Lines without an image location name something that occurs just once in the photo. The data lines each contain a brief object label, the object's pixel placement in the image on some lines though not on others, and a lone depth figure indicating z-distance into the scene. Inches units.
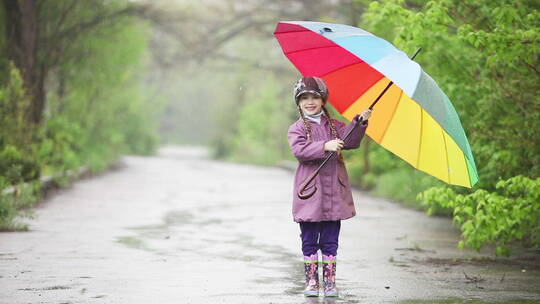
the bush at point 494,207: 642.2
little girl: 538.9
